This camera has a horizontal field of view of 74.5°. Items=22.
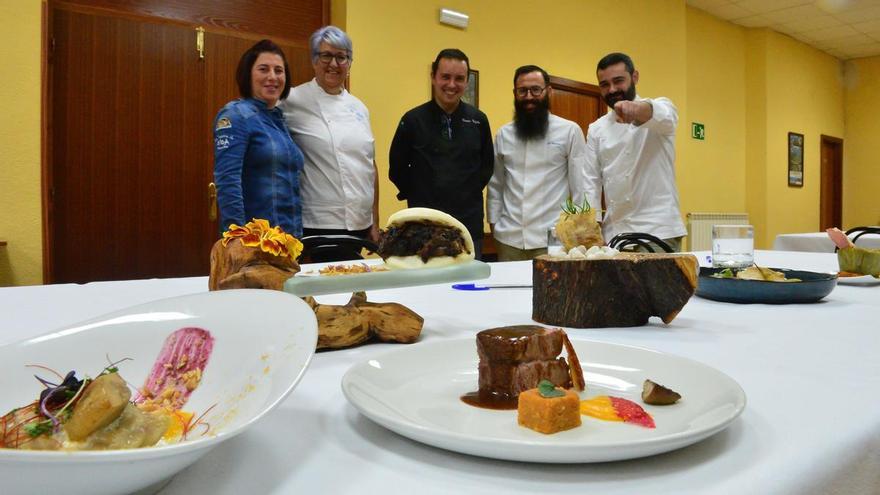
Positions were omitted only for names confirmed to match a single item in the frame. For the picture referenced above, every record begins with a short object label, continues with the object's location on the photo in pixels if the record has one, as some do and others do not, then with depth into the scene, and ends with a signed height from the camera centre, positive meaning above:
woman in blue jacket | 2.26 +0.35
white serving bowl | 0.32 -0.11
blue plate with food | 1.27 -0.11
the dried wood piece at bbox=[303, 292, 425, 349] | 0.87 -0.13
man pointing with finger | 3.12 +0.38
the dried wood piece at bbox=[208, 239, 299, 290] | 0.85 -0.05
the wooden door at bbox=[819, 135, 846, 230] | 8.46 +0.80
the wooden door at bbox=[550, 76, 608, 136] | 4.99 +1.22
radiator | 6.45 +0.10
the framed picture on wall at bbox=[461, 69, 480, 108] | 4.33 +1.11
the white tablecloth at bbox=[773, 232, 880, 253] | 3.22 -0.03
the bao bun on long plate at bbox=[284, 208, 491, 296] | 1.02 -0.01
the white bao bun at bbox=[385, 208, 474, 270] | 1.02 +0.03
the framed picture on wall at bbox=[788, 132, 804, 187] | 7.63 +1.04
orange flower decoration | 0.87 +0.00
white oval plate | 0.42 -0.16
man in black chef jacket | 2.98 +0.45
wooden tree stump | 1.04 -0.09
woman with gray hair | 2.72 +0.43
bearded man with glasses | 3.19 +0.40
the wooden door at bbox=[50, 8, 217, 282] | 3.03 +0.48
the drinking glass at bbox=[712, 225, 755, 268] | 1.64 -0.02
